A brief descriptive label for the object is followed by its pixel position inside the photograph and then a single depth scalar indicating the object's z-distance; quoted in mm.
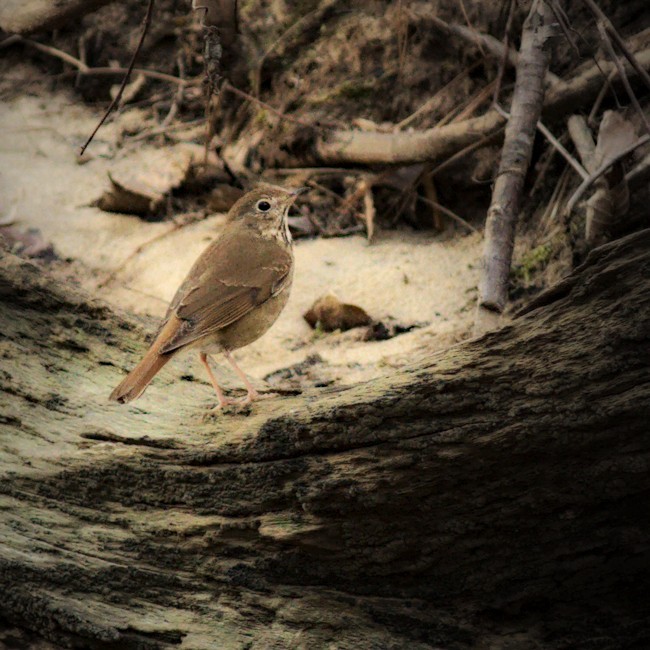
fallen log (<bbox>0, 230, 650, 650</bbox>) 5355
